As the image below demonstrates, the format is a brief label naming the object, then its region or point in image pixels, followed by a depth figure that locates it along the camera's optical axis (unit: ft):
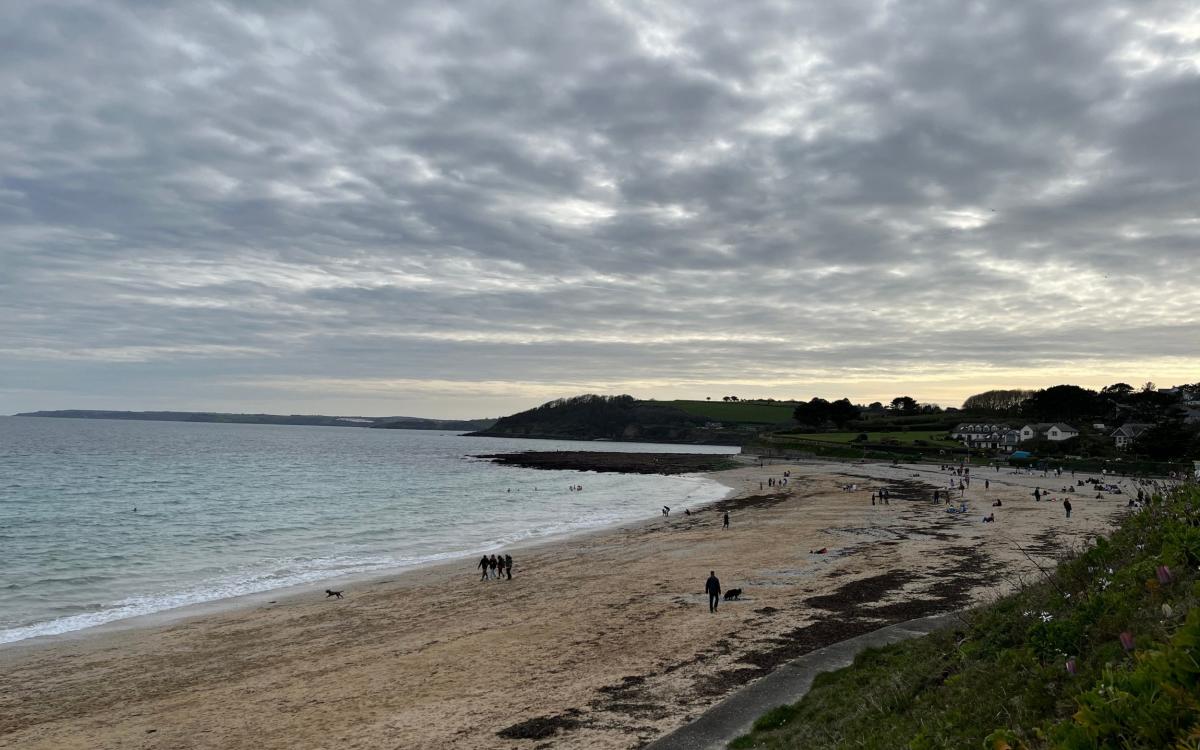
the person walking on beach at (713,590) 70.38
